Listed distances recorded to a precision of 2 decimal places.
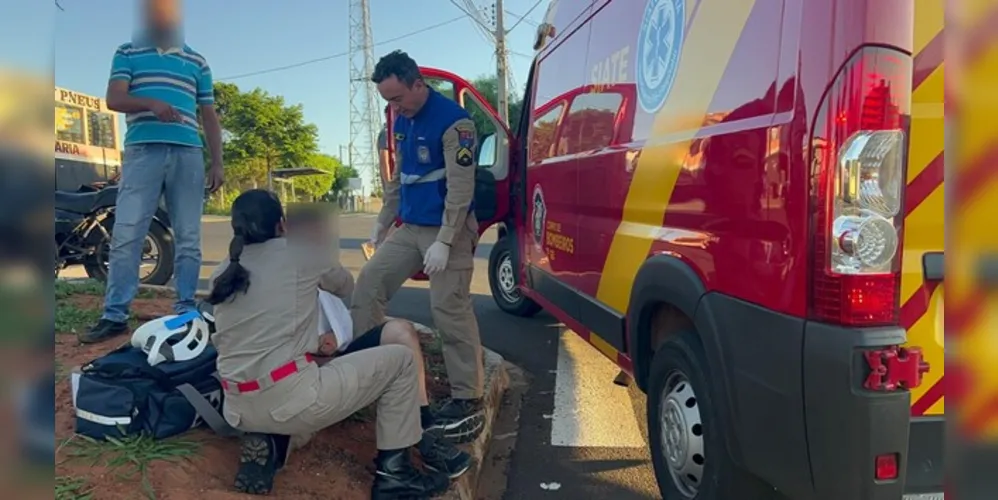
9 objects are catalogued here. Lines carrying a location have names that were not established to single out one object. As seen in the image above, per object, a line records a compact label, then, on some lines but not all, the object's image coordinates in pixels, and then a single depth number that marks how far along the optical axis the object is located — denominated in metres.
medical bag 2.53
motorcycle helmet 2.79
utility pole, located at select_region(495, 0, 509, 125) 24.02
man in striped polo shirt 3.50
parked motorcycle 5.72
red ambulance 1.72
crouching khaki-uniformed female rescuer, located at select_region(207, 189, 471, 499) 2.34
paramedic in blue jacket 3.17
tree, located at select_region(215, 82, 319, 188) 34.41
